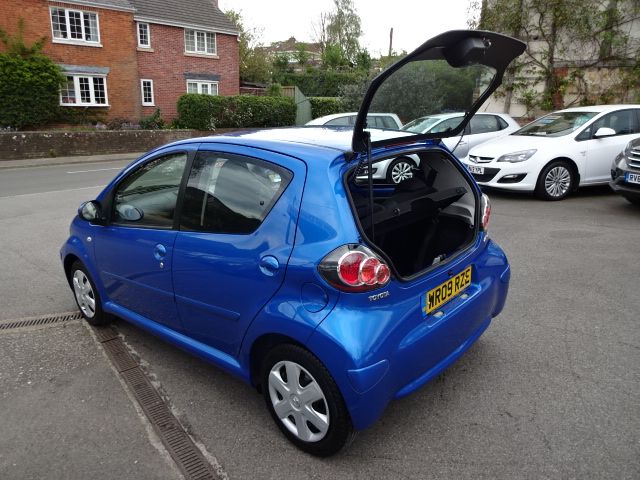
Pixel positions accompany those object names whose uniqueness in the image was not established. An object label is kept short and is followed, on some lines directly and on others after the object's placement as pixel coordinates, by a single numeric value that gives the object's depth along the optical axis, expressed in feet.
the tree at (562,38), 57.67
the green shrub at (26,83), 66.51
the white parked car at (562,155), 28.04
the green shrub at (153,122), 81.82
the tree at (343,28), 184.44
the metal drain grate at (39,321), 13.61
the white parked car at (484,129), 36.04
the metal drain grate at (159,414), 8.30
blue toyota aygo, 7.75
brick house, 74.64
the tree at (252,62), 123.75
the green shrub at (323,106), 90.12
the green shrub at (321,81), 117.91
